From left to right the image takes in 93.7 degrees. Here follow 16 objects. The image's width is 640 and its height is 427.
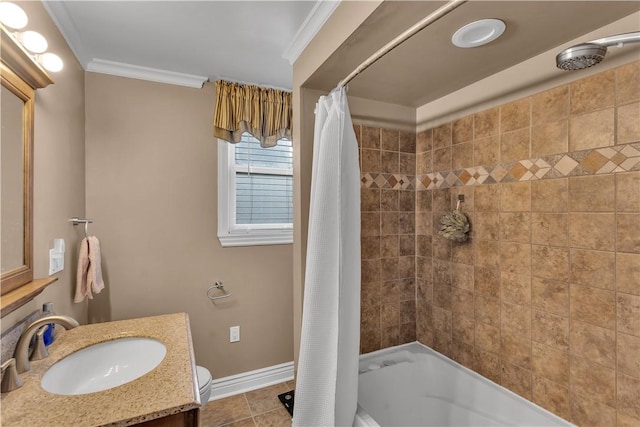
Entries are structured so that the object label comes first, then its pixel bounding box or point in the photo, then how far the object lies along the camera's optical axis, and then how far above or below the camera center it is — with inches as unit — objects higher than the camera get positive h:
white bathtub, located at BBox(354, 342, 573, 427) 63.9 -41.9
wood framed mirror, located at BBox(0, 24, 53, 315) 39.9 +7.9
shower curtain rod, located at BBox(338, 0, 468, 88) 35.5 +24.7
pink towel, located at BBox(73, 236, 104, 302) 66.1 -12.9
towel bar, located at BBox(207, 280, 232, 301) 87.5 -22.8
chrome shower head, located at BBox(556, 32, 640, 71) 36.4 +20.7
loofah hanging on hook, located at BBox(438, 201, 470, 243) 70.3 -3.0
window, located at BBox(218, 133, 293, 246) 89.1 +6.3
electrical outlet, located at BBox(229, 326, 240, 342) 90.0 -36.3
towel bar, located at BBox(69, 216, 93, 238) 66.1 -1.9
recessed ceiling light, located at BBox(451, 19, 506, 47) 49.0 +30.9
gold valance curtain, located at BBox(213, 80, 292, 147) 84.4 +29.3
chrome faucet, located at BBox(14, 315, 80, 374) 40.2 -17.9
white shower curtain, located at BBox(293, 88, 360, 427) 55.1 -13.6
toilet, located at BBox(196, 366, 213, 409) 66.6 -39.0
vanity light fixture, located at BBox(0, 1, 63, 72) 38.5 +25.1
